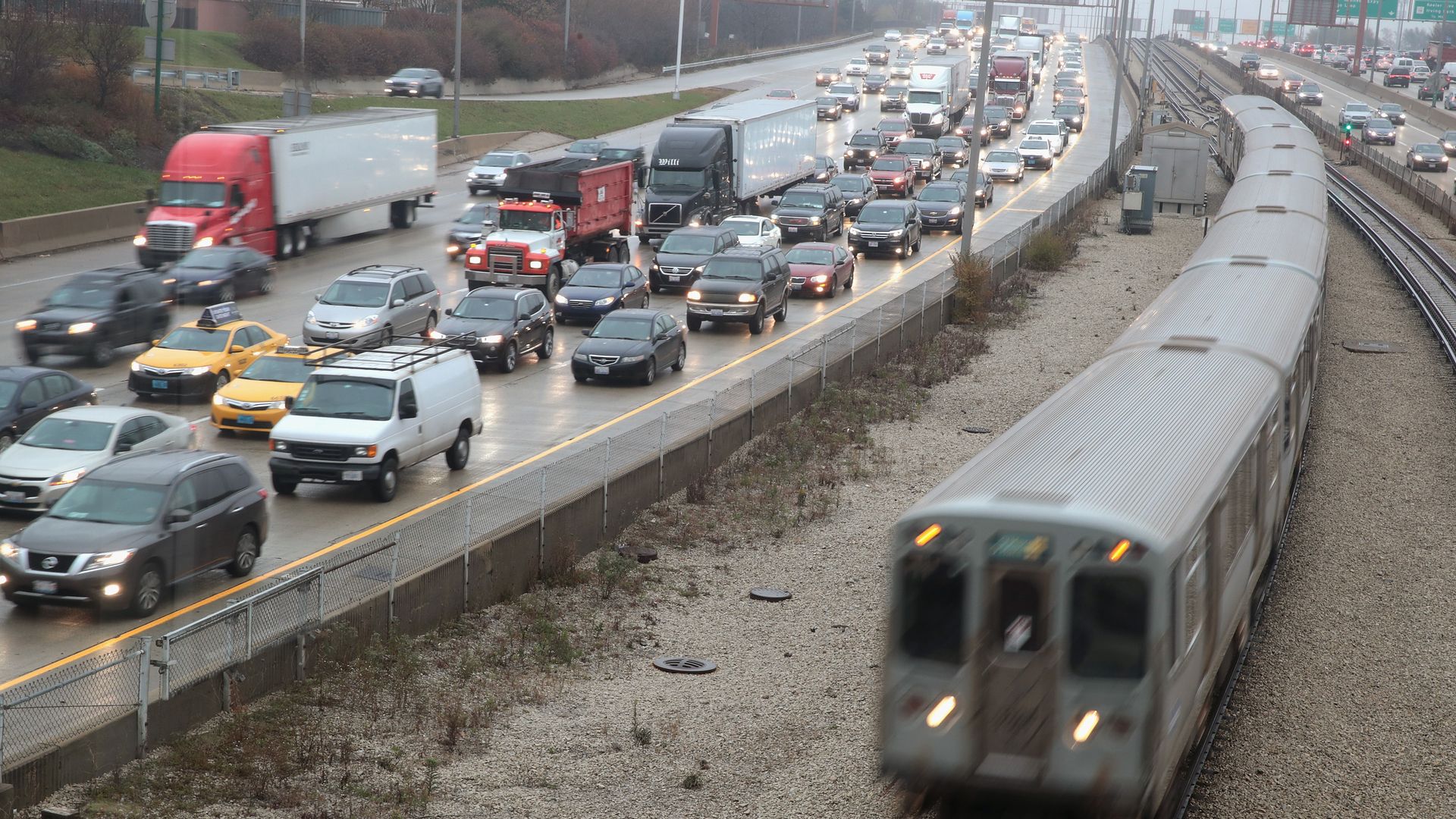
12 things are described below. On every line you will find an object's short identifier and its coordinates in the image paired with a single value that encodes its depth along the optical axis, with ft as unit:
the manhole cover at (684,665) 52.16
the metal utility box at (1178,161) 180.34
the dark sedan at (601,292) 113.29
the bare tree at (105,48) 180.34
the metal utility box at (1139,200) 176.65
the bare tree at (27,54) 170.19
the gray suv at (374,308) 97.76
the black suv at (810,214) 158.20
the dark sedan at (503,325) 97.14
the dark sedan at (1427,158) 245.24
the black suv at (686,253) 126.72
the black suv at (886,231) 152.15
